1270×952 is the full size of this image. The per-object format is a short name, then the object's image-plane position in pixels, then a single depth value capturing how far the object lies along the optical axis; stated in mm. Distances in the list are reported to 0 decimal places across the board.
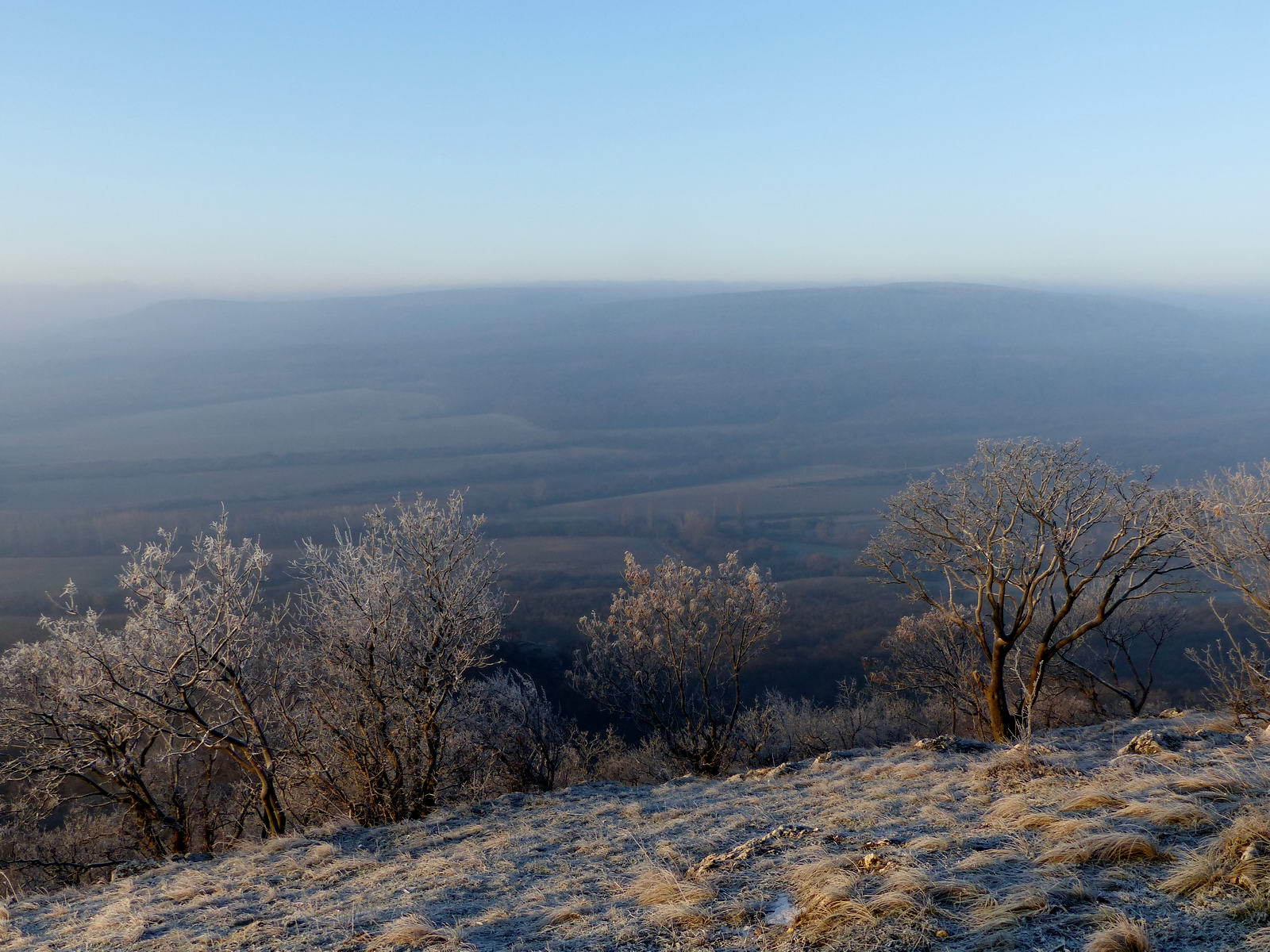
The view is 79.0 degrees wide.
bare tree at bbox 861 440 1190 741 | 13898
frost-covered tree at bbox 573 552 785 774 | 21484
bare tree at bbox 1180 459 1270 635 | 11500
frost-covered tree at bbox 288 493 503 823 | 12766
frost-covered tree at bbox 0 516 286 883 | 11484
